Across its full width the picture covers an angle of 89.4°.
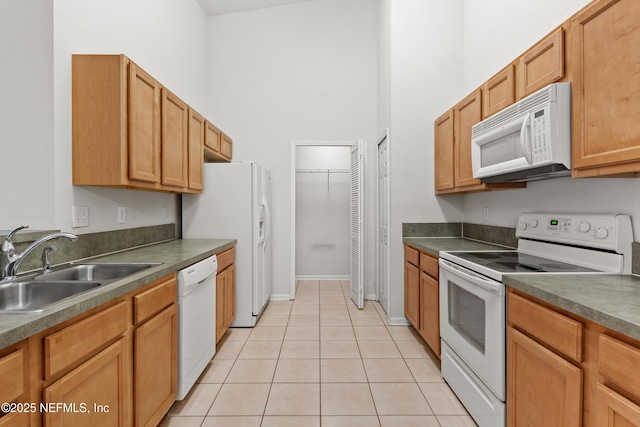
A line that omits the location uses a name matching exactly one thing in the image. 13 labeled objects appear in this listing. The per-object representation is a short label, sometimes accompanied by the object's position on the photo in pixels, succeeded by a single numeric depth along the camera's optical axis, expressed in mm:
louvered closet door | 3885
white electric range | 1544
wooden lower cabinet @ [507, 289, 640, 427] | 935
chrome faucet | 1373
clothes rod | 5410
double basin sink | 1353
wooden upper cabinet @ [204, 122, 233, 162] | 3367
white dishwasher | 1942
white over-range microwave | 1533
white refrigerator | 3266
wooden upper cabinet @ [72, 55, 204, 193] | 1854
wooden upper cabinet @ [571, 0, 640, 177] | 1203
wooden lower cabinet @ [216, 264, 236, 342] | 2697
